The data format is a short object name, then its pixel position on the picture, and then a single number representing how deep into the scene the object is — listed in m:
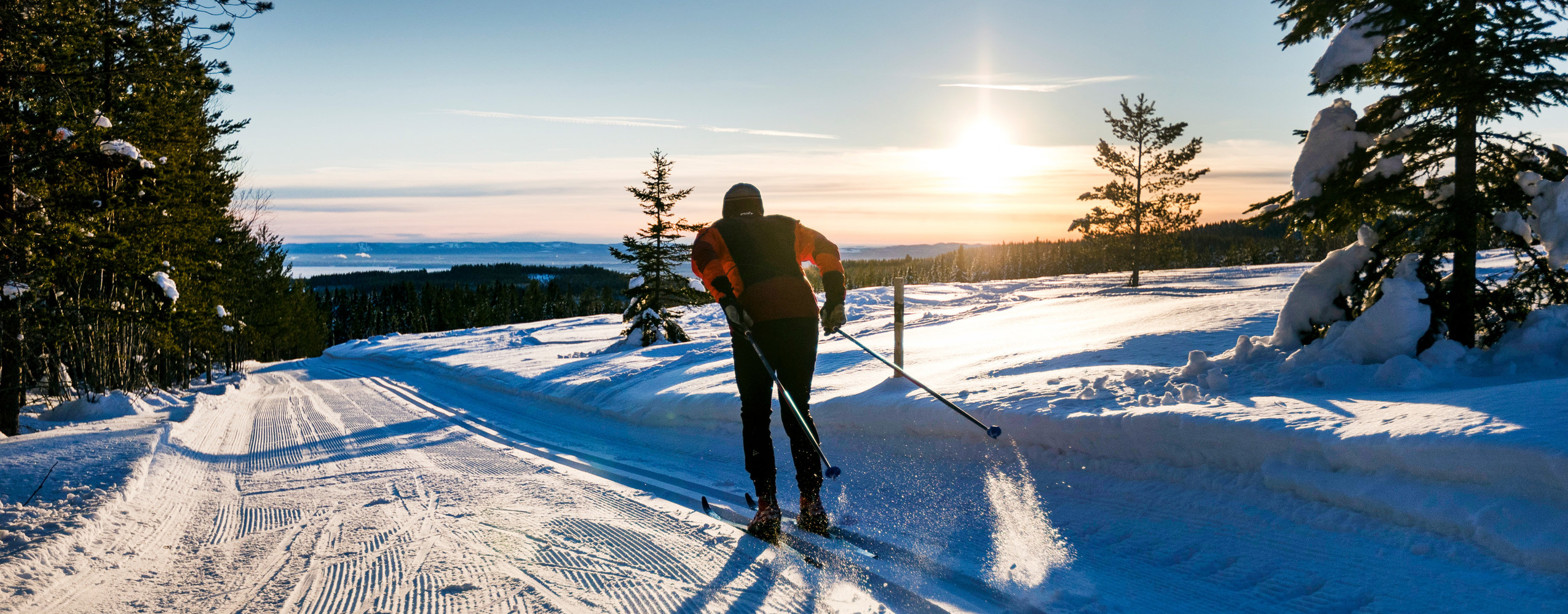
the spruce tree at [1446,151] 5.20
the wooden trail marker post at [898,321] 7.97
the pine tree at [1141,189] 34.75
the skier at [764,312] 4.21
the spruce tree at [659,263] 25.66
